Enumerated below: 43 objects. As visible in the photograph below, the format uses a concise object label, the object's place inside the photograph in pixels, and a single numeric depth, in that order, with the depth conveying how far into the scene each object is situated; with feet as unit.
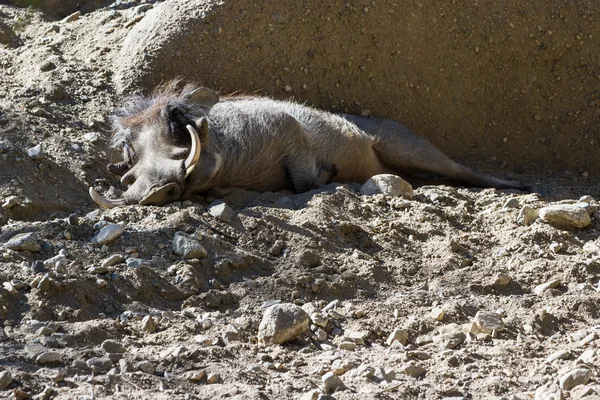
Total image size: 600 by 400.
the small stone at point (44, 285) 22.82
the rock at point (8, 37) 42.27
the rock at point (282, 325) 21.38
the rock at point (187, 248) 26.09
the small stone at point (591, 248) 27.63
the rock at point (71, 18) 44.27
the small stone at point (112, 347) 20.38
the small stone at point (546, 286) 25.08
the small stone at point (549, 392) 17.34
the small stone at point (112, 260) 24.97
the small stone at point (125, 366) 19.20
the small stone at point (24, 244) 25.26
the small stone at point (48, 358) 19.26
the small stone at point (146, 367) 19.24
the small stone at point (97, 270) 24.32
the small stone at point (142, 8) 43.55
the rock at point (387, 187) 33.40
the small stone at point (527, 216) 29.53
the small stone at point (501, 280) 25.55
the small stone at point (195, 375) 18.88
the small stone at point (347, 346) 21.31
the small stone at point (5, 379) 17.87
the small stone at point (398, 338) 21.72
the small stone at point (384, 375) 19.06
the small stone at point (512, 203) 31.53
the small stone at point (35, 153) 33.19
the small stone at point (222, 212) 28.94
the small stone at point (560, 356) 20.11
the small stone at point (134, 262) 24.89
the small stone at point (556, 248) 27.59
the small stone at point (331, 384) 18.60
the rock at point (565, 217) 29.35
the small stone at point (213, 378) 18.88
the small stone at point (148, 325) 21.99
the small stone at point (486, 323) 21.95
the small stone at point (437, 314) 22.91
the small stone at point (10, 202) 30.14
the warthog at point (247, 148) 32.96
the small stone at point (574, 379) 17.99
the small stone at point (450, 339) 21.30
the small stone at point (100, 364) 19.29
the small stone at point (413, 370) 19.43
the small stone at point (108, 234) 26.22
